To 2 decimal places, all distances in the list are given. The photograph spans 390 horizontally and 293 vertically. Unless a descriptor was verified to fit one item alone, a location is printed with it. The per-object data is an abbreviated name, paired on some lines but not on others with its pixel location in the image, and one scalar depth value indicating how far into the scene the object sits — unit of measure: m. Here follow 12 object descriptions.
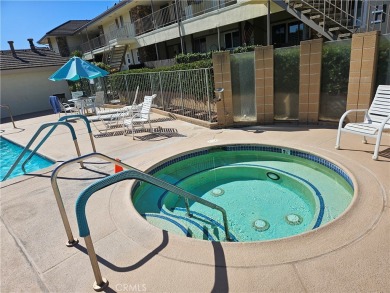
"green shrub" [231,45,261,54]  12.48
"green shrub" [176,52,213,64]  14.26
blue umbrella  9.77
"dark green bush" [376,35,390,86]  5.17
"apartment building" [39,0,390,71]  9.59
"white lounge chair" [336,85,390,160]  4.32
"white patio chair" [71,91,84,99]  14.08
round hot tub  3.57
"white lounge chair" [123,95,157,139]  7.58
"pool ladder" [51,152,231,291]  1.96
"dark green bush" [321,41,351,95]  5.63
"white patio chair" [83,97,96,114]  12.10
